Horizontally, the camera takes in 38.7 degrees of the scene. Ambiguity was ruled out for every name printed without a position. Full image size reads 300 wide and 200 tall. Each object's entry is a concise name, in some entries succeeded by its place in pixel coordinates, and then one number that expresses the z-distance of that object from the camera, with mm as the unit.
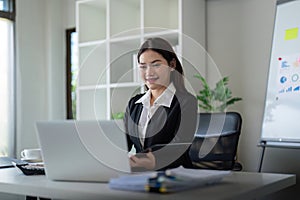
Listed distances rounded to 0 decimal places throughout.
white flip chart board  2820
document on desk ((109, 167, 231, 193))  1130
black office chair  2354
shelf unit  3539
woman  1709
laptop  1299
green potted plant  3305
